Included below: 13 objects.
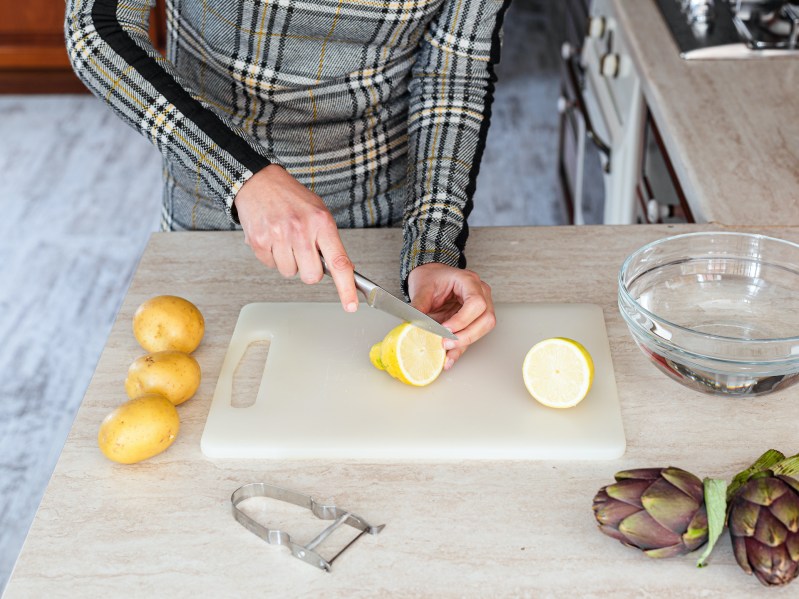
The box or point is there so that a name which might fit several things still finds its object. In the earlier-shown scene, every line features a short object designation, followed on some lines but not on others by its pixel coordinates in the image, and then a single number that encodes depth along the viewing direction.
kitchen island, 0.78
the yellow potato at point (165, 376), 0.96
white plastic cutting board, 0.92
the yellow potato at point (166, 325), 1.03
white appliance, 1.91
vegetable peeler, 0.79
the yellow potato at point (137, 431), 0.89
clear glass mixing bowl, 1.00
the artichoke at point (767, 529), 0.72
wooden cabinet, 3.82
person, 1.05
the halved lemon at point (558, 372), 0.96
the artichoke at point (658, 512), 0.75
